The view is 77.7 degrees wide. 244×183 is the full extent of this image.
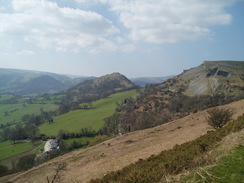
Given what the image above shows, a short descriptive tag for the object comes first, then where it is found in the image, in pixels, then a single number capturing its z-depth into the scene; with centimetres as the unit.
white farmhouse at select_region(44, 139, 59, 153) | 7670
